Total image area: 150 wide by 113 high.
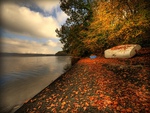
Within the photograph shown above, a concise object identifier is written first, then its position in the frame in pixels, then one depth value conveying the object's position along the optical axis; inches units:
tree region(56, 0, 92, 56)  905.5
